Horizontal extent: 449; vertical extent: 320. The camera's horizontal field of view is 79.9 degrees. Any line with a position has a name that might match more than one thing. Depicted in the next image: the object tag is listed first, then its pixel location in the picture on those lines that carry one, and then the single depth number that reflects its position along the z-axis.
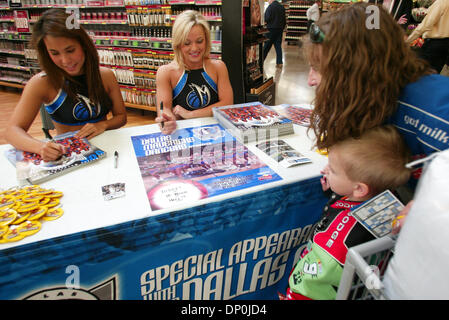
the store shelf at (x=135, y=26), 3.82
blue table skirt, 0.92
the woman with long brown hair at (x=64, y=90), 1.52
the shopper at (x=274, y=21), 7.69
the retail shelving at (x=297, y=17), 12.31
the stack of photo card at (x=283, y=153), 1.31
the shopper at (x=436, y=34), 4.05
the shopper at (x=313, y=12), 7.95
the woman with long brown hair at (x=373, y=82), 0.81
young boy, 0.91
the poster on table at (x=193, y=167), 1.11
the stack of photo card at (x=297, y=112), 1.80
